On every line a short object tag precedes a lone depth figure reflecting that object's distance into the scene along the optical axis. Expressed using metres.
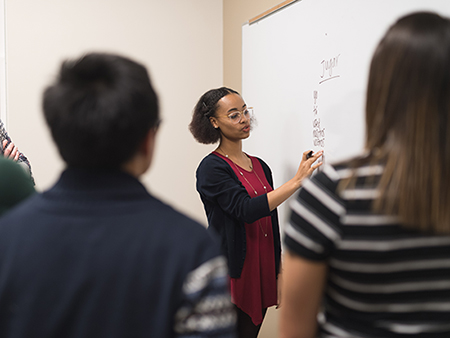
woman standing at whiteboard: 1.82
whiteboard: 1.67
